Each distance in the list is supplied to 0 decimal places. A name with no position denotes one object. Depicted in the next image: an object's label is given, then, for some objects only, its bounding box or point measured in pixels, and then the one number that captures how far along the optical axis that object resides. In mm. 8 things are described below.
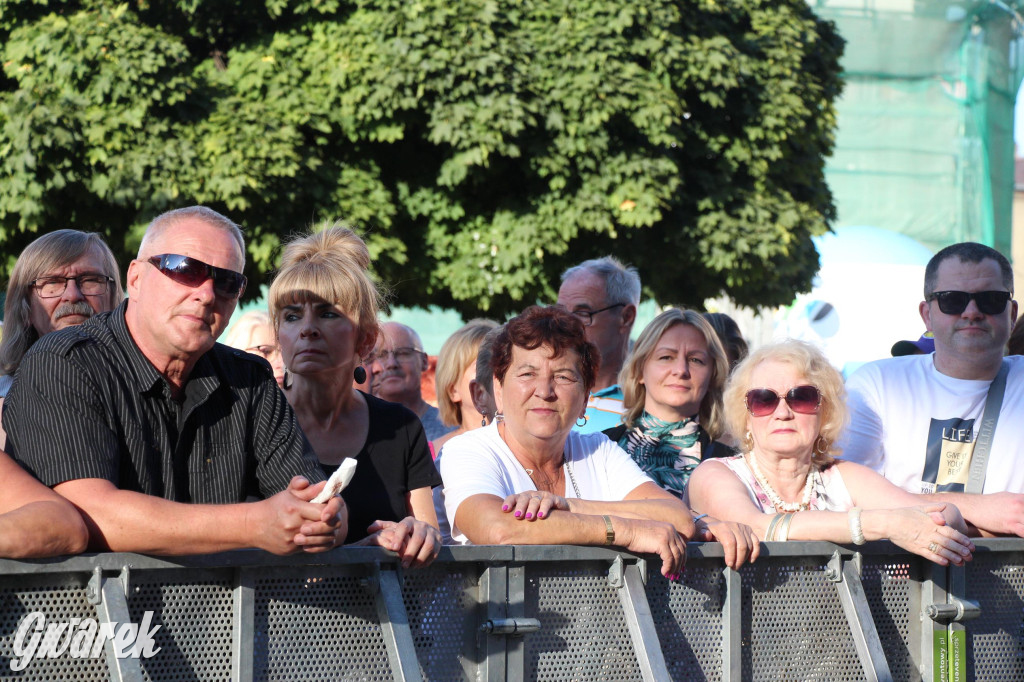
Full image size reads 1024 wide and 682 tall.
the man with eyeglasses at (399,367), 12492
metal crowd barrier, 5250
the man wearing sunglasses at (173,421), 5387
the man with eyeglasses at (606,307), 12383
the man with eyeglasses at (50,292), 8414
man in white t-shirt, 8945
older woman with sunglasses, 7961
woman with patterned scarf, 10047
